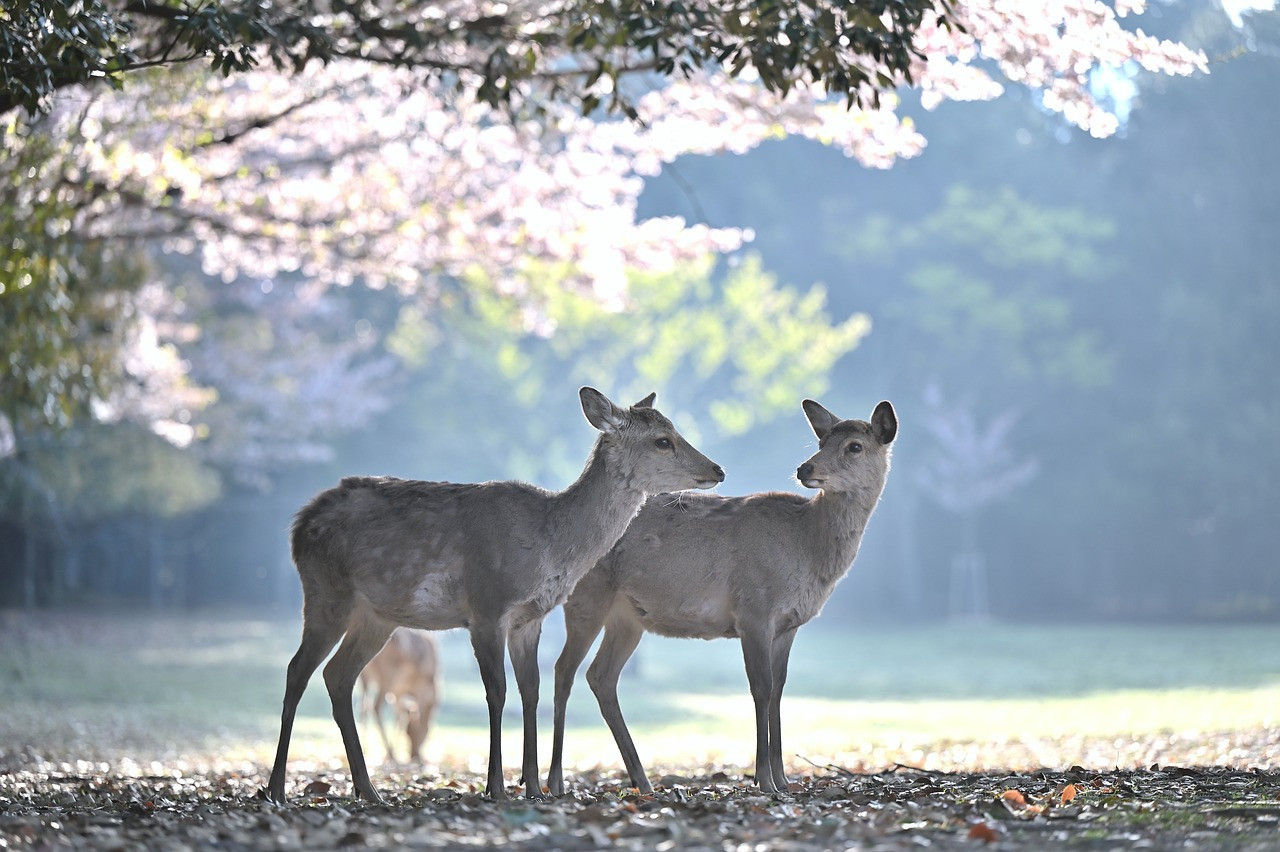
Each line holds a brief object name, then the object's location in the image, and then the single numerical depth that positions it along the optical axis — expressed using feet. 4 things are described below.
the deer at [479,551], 52.19
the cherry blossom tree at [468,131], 57.52
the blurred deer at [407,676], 95.09
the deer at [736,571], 57.31
